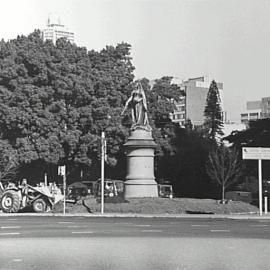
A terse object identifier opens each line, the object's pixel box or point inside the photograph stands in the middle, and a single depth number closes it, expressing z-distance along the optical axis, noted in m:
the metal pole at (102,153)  35.63
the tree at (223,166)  53.78
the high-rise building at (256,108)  184.94
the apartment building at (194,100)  160.62
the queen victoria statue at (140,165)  39.16
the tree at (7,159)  52.97
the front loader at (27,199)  38.72
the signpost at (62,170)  39.34
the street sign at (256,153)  36.97
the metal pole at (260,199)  35.42
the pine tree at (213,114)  96.75
